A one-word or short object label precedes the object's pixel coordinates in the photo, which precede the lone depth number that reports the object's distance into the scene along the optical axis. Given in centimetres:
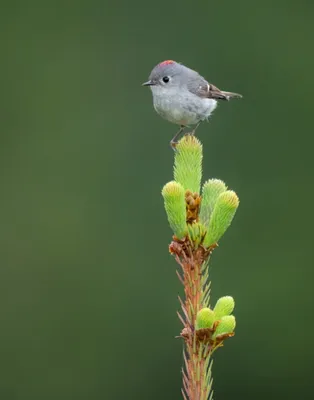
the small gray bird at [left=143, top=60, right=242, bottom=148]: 784
